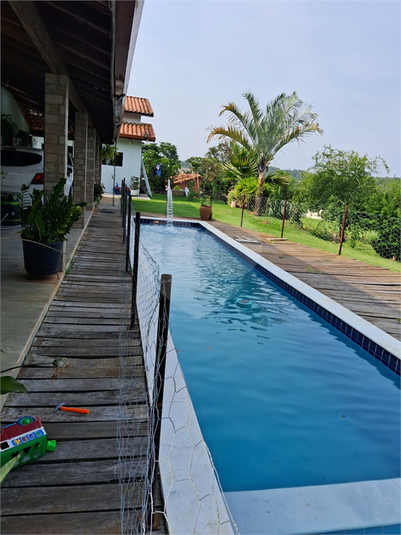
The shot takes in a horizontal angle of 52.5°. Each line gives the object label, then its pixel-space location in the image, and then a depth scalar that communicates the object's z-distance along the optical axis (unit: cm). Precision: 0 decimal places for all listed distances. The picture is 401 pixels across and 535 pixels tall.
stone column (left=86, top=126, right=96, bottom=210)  1122
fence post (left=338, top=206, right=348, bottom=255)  1075
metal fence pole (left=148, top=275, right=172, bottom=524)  190
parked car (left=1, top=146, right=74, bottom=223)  804
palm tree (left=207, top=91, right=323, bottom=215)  1700
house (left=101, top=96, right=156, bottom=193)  2139
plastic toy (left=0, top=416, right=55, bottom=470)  202
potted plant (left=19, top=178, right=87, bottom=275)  462
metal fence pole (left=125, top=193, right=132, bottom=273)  623
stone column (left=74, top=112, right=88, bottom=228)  869
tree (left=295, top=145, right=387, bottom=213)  1553
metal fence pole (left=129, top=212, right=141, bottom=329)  403
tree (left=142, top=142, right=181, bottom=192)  2511
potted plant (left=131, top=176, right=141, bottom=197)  2141
